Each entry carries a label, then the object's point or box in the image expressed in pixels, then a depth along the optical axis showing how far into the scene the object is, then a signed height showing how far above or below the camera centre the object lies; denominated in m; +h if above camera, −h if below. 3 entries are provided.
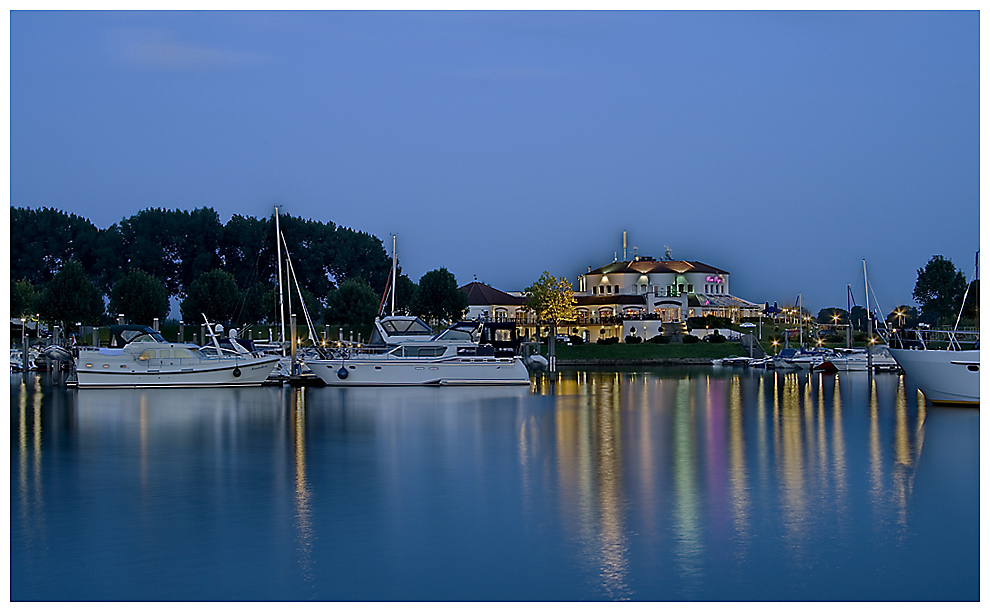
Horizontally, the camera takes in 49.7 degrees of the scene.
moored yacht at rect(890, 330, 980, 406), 35.38 -1.71
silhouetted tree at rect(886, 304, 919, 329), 101.62 +0.33
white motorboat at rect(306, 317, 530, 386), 49.38 -1.61
